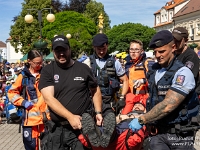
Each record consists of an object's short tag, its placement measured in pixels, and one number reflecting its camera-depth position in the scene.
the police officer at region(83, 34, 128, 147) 4.62
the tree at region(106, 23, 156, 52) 52.23
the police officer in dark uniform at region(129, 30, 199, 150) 2.74
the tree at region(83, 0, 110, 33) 52.54
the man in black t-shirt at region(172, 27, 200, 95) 4.00
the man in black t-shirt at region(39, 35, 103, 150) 3.13
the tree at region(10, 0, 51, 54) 40.88
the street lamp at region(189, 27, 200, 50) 56.71
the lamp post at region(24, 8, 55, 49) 12.78
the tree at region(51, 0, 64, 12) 47.25
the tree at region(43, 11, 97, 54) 35.22
